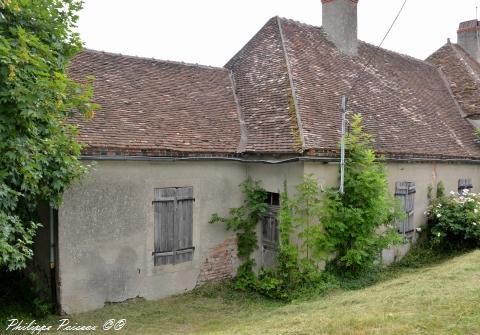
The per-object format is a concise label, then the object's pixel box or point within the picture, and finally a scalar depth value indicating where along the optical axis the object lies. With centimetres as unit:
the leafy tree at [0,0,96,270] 546
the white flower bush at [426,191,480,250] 1199
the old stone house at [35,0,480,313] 877
